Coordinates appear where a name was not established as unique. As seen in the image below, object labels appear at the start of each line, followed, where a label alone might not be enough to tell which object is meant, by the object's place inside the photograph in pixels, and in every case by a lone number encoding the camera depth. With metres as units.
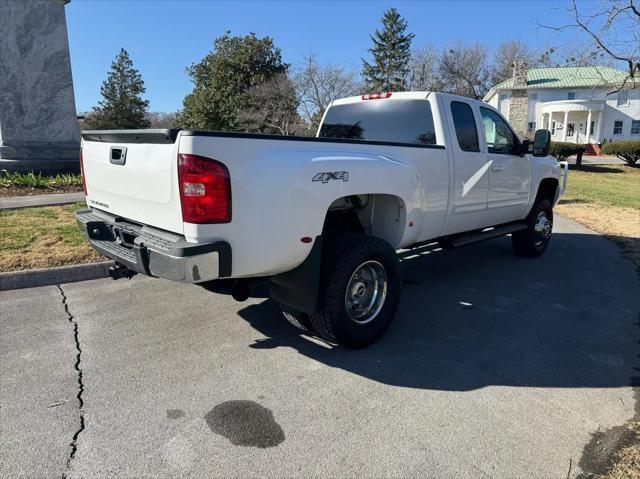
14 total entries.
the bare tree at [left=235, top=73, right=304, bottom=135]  32.88
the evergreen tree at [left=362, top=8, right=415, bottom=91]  50.56
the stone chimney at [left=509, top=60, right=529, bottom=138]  50.34
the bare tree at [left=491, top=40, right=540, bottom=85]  55.53
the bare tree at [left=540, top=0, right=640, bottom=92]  17.33
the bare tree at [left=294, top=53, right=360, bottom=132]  32.84
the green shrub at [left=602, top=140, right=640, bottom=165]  29.62
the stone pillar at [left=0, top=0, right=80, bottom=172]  13.04
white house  48.38
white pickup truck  2.96
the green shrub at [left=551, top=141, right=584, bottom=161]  27.89
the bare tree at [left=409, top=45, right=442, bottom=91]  45.78
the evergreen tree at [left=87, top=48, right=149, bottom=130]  61.75
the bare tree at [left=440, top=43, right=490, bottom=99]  47.19
